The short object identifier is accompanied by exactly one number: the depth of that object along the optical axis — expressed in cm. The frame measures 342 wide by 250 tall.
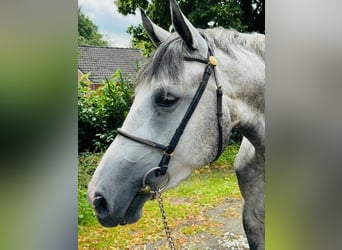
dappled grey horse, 169
